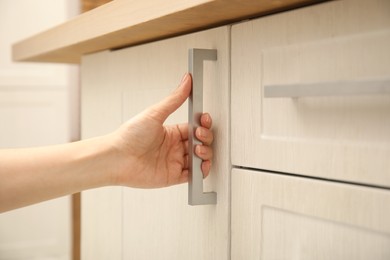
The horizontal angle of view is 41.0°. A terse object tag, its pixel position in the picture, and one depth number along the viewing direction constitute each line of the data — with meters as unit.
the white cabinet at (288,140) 0.49
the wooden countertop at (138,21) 0.59
